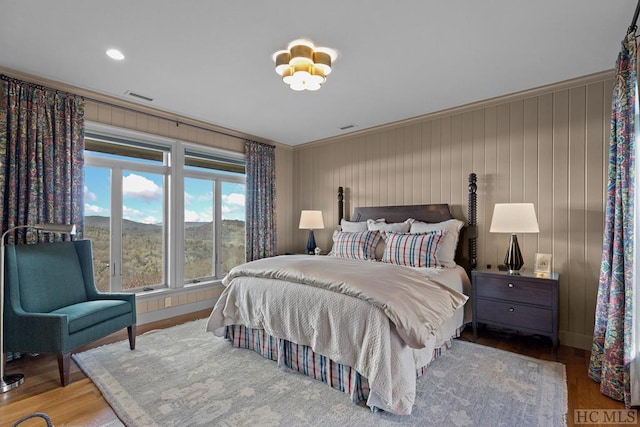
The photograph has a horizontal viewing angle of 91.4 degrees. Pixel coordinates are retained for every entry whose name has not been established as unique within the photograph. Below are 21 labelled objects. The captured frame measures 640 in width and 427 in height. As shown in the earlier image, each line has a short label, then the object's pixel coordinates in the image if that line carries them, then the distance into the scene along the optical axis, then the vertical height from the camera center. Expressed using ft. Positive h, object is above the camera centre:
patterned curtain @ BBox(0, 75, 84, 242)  9.00 +1.69
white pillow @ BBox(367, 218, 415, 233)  12.55 -0.56
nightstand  8.85 -2.67
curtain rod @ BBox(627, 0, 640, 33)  6.25 +4.01
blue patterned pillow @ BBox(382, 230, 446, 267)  10.68 -1.30
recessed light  8.13 +4.18
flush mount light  7.78 +3.86
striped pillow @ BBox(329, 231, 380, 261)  12.42 -1.34
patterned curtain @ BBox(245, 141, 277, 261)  15.70 +0.57
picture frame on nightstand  9.88 -1.65
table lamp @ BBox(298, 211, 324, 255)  15.53 -0.39
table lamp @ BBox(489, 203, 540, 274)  9.41 -0.33
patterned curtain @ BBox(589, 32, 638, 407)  6.61 -0.70
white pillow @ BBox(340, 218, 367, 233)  13.98 -0.63
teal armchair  7.59 -2.61
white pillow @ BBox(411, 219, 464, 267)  10.85 -0.79
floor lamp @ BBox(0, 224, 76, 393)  7.45 -2.60
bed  6.27 -2.43
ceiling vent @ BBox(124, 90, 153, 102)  10.76 +4.09
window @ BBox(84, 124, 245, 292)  11.56 +0.09
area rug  6.23 -4.14
